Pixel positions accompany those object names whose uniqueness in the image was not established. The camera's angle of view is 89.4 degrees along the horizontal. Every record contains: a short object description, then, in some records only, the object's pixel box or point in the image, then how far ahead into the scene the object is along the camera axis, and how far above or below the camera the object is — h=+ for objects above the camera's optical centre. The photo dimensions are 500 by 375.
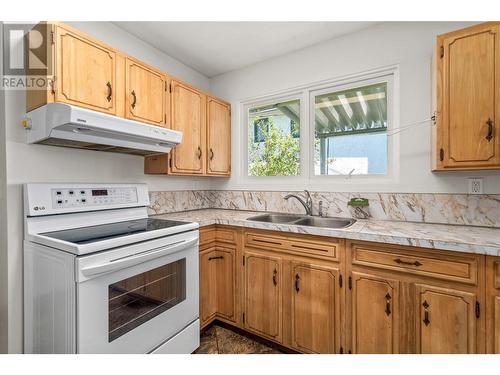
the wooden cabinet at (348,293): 1.26 -0.67
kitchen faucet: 2.24 -0.15
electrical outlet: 1.66 -0.01
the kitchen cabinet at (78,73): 1.39 +0.68
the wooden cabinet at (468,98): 1.41 +0.50
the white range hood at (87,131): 1.29 +0.32
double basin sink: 2.08 -0.30
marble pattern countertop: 1.25 -0.28
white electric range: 1.17 -0.47
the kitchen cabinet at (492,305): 1.20 -0.58
